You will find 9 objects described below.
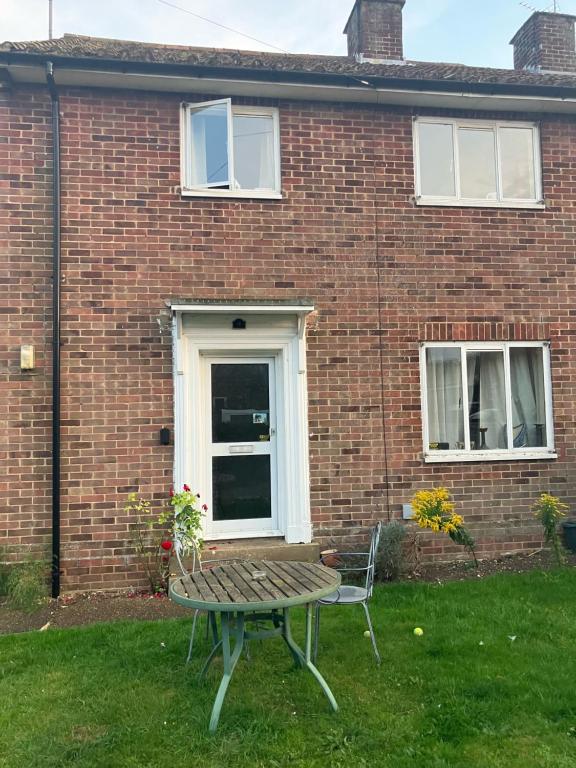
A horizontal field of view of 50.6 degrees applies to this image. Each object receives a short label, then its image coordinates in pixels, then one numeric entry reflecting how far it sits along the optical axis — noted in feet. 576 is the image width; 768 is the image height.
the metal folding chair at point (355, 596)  14.08
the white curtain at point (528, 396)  25.05
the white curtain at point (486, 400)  24.75
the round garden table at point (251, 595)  11.28
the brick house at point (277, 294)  21.54
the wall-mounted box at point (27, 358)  21.20
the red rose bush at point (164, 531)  20.74
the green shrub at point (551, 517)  21.57
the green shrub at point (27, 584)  19.45
